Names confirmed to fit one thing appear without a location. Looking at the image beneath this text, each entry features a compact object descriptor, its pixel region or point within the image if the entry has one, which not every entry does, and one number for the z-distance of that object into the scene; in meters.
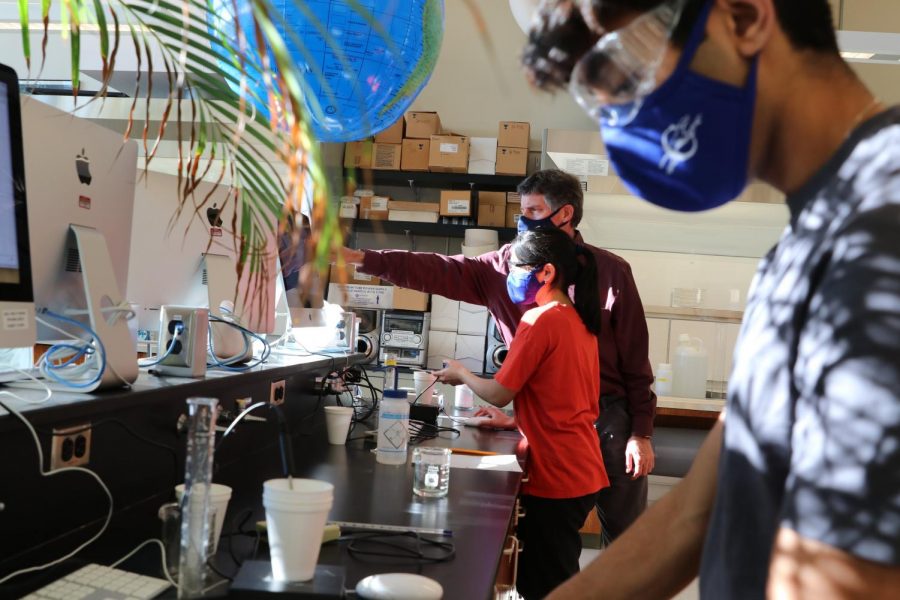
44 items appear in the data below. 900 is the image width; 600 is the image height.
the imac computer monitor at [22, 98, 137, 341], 1.47
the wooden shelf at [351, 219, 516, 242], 6.07
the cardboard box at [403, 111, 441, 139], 6.02
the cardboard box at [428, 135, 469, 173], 5.93
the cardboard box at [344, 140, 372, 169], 5.50
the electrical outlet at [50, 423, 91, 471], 1.22
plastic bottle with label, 2.06
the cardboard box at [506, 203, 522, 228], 6.02
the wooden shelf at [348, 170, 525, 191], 6.07
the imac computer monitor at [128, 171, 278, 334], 2.04
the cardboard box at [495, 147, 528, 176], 5.93
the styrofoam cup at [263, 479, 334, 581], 1.00
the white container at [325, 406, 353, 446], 2.32
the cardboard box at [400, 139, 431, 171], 6.01
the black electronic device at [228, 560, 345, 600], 1.00
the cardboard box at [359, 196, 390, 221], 6.03
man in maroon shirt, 2.95
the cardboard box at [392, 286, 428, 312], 5.69
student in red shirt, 2.38
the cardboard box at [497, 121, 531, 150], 5.97
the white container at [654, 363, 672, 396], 4.80
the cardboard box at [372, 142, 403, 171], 6.02
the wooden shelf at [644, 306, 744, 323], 5.08
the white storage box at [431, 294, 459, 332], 5.62
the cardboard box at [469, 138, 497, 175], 6.04
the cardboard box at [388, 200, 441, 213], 6.05
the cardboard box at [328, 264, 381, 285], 5.93
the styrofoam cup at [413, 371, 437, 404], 2.99
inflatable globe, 1.72
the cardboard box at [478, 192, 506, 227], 6.02
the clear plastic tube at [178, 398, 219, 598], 1.02
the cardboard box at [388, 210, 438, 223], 6.05
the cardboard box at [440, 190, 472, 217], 5.95
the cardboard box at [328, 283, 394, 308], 5.69
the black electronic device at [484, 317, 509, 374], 5.44
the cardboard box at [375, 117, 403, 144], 6.04
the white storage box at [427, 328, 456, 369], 5.63
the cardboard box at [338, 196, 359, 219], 6.04
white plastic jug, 4.89
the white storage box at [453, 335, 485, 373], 5.58
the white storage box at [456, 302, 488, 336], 5.57
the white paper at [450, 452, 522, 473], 2.12
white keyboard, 0.99
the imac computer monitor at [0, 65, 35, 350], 1.27
